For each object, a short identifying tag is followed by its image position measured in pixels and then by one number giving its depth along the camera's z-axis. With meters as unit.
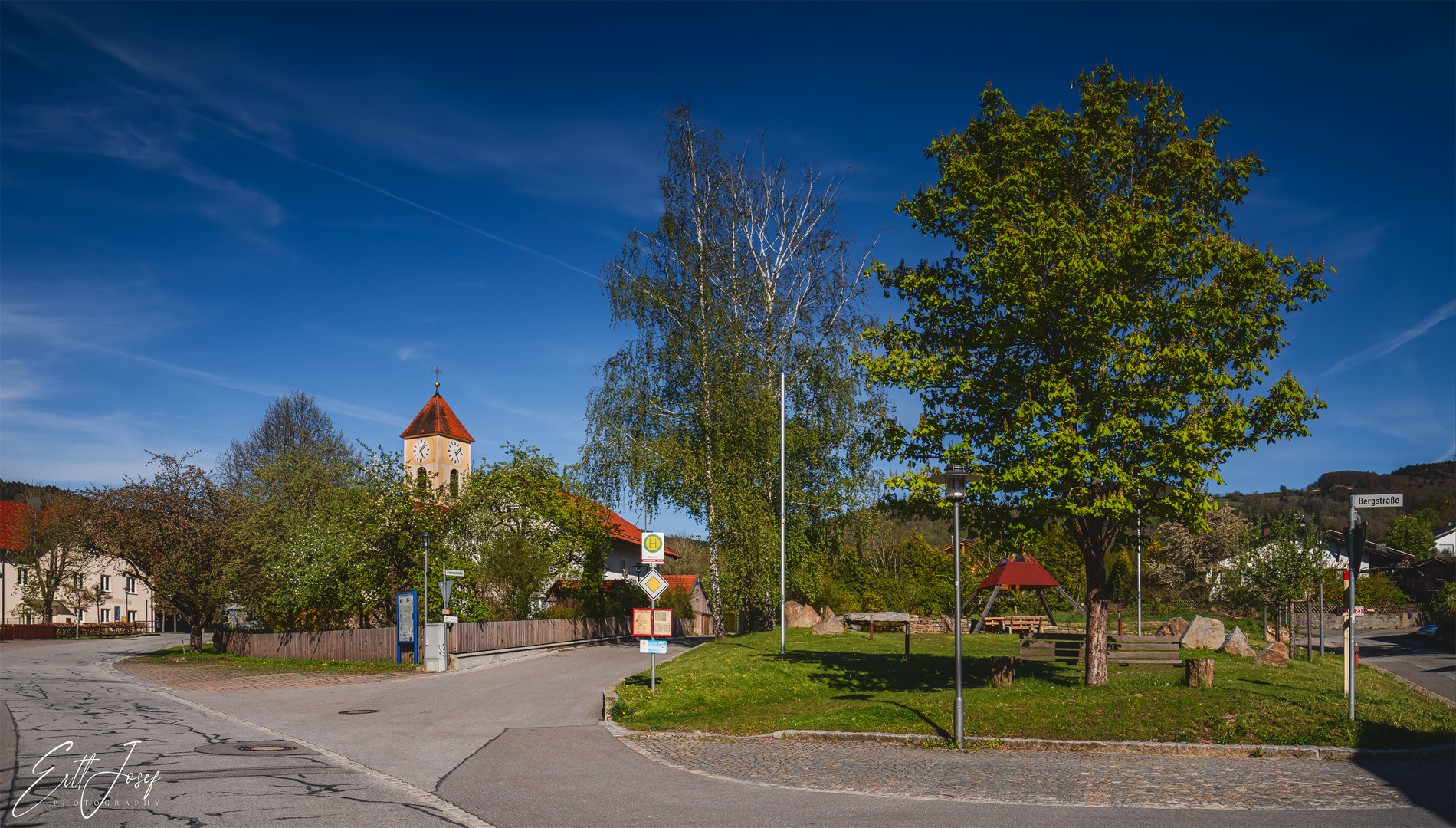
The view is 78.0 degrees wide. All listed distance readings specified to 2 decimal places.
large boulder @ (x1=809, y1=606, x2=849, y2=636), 32.47
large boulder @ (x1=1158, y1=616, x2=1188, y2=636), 31.92
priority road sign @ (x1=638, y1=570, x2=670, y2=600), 18.55
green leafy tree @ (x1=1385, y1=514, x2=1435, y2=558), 84.94
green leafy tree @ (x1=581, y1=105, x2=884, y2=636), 28.98
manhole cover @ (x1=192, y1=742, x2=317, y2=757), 11.51
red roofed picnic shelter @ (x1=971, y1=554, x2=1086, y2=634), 29.00
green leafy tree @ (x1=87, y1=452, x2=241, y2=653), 34.19
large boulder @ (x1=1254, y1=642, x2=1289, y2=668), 22.00
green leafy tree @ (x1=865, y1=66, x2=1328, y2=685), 14.05
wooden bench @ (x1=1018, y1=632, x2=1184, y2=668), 19.00
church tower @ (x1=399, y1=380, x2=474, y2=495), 68.12
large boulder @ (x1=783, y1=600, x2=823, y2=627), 35.59
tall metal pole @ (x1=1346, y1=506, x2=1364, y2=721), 12.85
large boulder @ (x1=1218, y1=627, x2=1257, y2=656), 24.92
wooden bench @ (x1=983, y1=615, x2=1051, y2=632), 35.19
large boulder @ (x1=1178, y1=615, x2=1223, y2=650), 26.25
